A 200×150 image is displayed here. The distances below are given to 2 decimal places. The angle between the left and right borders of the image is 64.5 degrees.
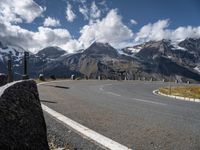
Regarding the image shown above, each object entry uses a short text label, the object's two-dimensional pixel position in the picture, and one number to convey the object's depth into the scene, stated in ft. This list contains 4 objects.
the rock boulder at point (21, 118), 7.07
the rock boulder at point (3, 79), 21.30
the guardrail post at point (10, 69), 39.82
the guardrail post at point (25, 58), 52.03
